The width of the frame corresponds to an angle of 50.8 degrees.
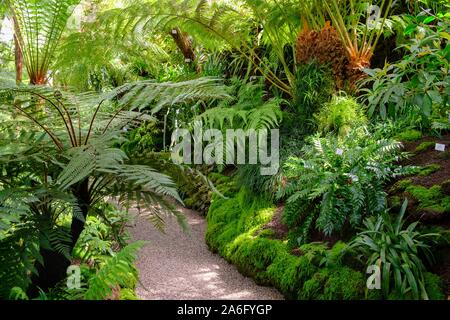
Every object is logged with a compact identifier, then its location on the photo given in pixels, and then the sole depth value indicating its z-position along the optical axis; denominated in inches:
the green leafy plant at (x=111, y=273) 64.9
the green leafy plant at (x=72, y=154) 67.2
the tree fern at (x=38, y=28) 120.2
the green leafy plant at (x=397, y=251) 87.1
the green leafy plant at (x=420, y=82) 82.7
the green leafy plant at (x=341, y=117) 141.4
